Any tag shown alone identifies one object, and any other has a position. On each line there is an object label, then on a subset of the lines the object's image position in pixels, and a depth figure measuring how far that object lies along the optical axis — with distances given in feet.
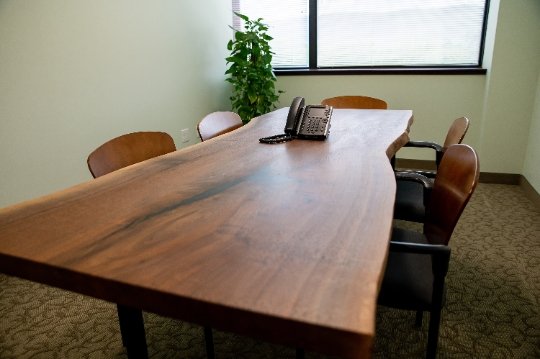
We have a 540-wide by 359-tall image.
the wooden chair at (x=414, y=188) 5.11
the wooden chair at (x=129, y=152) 4.31
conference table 1.68
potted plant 11.82
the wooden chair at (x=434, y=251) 3.14
